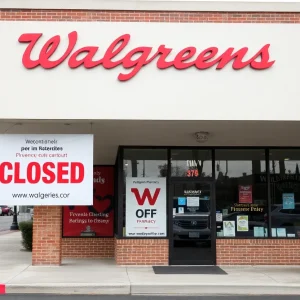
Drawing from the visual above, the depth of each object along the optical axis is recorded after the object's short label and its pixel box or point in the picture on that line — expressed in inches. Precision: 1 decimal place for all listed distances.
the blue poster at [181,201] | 517.7
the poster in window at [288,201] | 528.1
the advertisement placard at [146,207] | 509.4
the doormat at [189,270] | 453.7
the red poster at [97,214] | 587.2
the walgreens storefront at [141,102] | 425.1
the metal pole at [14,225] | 1225.4
